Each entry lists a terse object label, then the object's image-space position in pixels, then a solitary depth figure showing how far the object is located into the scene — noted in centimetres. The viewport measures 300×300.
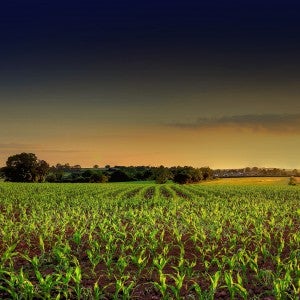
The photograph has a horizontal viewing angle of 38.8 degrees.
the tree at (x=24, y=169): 12681
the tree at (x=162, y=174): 11631
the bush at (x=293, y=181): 10541
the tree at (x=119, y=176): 13512
